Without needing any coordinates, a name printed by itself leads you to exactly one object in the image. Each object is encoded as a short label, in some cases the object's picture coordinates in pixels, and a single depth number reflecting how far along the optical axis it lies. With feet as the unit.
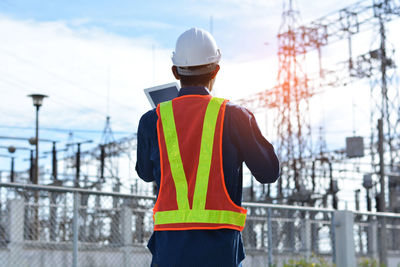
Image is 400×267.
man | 8.42
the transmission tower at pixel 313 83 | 96.99
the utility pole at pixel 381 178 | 50.19
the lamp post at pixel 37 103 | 62.75
